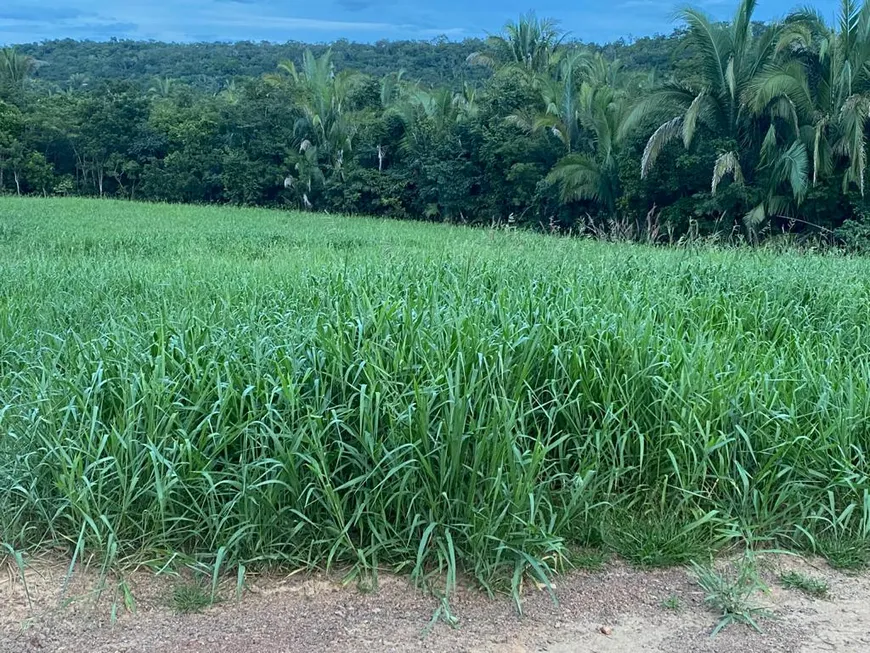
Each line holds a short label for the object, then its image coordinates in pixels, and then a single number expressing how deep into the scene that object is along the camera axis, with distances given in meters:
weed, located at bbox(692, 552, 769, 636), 2.64
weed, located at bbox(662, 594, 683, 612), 2.71
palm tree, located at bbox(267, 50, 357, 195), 28.66
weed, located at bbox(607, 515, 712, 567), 2.99
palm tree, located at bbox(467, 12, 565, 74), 31.72
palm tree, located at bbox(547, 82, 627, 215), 20.72
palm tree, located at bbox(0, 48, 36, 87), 44.53
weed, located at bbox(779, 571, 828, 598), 2.83
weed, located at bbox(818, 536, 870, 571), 3.02
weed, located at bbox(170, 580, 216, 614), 2.66
